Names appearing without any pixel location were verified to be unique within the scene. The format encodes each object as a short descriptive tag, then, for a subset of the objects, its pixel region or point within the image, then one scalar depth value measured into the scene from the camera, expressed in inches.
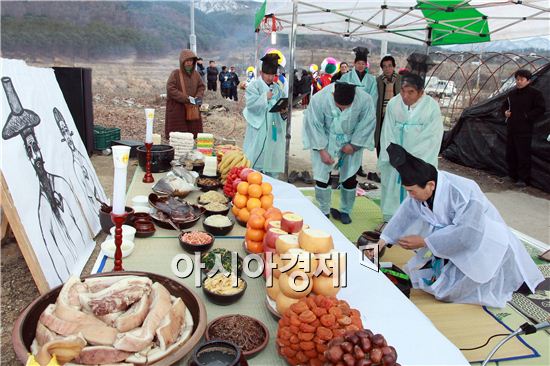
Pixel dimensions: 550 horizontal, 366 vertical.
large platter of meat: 48.9
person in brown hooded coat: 234.4
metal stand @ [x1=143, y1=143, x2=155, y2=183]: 130.5
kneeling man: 98.3
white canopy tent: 229.8
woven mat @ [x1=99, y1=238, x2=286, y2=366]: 58.9
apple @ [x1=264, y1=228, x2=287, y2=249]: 73.2
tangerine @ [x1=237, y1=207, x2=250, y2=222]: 101.3
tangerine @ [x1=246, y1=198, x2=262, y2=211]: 98.3
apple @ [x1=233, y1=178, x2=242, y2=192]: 111.4
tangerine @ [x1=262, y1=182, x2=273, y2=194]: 100.3
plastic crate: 299.4
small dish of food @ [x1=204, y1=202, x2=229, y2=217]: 102.5
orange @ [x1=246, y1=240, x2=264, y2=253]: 85.2
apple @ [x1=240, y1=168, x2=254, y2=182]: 107.9
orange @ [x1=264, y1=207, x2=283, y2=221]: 82.8
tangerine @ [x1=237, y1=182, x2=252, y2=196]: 100.8
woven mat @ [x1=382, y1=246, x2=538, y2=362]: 96.0
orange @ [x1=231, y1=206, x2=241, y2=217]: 103.7
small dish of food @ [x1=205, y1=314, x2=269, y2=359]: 56.1
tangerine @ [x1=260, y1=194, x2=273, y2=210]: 99.2
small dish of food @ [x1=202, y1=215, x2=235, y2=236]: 94.4
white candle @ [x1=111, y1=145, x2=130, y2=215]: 62.7
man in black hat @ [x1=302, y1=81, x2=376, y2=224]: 173.3
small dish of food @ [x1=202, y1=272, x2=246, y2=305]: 66.5
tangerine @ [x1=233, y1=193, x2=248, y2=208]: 101.5
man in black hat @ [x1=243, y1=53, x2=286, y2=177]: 198.4
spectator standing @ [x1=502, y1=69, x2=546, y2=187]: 279.0
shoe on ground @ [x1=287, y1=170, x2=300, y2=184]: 263.3
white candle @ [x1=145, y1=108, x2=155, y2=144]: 119.2
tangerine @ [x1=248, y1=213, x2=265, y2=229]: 84.0
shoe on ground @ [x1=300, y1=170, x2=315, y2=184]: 262.7
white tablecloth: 59.4
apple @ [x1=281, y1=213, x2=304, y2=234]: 73.8
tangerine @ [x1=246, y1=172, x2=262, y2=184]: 100.0
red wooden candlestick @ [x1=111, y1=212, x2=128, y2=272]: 64.8
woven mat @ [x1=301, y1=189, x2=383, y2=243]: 181.9
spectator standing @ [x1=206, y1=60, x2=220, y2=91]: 754.8
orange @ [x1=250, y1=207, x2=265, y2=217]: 86.4
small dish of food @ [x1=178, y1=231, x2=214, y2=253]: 83.6
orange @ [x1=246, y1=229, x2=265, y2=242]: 84.6
